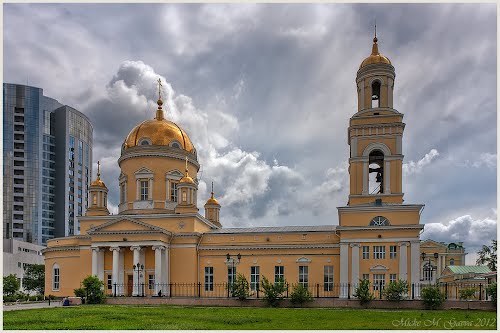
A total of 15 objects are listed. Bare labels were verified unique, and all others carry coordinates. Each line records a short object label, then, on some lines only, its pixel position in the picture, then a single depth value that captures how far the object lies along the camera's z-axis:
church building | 41.66
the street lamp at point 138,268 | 43.54
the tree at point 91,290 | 38.06
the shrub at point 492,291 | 32.25
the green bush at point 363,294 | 34.72
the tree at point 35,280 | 73.99
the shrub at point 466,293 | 41.89
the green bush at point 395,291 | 34.72
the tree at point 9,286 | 53.05
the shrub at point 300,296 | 35.09
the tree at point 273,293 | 35.31
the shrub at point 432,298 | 33.16
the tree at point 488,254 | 75.31
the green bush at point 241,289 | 36.25
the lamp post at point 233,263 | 46.37
